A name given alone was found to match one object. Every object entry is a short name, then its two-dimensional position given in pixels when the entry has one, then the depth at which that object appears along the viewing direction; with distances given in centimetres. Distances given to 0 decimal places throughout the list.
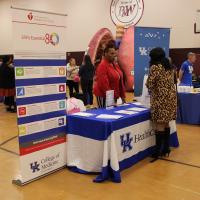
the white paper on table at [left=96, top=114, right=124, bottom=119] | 334
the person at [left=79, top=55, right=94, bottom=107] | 712
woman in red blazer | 391
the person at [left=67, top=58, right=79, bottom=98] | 832
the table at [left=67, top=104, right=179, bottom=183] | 317
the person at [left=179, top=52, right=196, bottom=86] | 625
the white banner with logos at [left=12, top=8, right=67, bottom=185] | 300
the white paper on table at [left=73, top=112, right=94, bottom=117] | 347
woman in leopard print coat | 354
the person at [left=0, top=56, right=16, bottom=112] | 723
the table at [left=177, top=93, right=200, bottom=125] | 546
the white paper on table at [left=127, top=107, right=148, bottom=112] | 379
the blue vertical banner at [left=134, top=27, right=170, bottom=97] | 473
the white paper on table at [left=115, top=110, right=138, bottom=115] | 360
